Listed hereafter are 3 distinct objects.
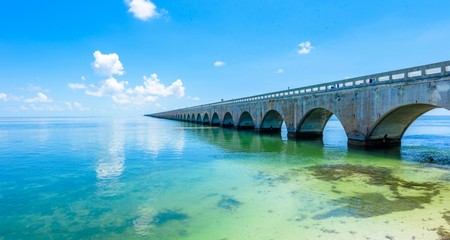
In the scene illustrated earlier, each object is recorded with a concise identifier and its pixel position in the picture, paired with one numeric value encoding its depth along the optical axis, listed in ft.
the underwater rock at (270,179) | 38.00
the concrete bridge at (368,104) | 48.67
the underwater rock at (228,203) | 28.66
